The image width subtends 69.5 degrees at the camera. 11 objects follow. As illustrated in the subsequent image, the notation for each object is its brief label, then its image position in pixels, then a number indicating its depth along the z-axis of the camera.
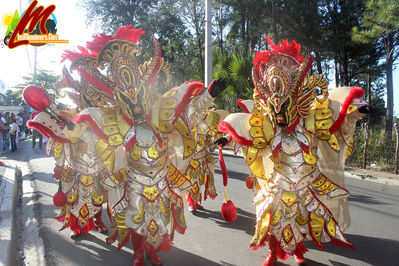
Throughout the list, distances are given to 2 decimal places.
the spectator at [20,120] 14.84
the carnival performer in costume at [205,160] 4.50
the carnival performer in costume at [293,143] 2.74
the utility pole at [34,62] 19.40
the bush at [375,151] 8.79
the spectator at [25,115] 16.36
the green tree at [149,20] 16.84
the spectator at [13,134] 12.02
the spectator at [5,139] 12.25
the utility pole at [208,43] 10.01
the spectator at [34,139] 13.27
